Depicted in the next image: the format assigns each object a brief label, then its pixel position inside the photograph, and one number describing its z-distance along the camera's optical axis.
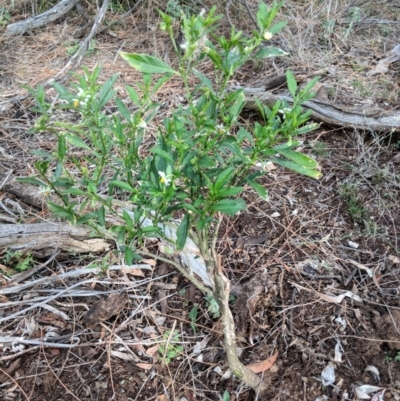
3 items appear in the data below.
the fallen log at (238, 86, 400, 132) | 2.73
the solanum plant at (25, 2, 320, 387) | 1.08
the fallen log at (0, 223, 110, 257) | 2.09
